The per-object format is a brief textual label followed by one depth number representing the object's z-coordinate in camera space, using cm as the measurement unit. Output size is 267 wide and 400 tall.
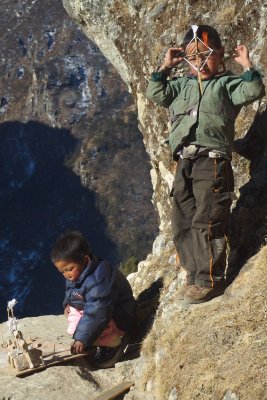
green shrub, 3580
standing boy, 639
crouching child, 678
